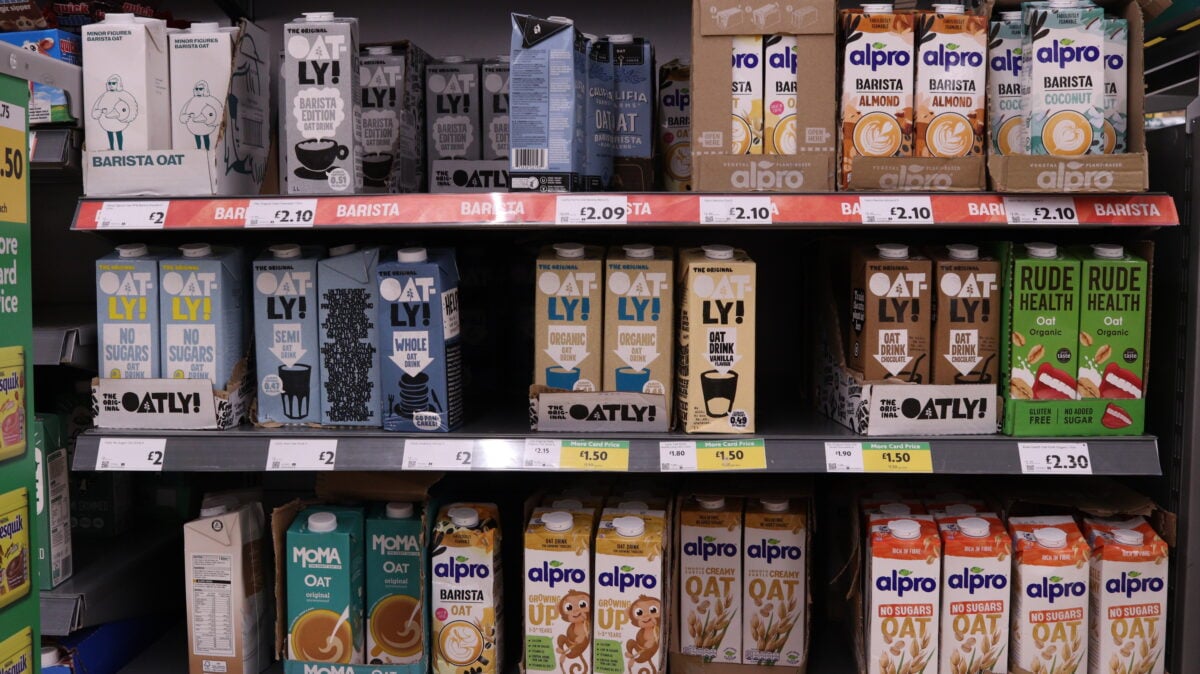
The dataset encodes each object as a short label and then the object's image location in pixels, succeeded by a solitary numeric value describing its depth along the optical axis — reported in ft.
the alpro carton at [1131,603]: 5.48
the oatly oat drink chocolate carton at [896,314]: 5.56
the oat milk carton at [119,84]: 5.70
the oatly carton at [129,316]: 5.80
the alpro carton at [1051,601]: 5.47
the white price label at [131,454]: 5.57
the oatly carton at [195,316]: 5.77
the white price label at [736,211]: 5.16
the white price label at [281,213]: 5.32
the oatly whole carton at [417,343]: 5.60
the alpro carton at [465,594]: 5.67
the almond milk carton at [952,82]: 5.47
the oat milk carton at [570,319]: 5.65
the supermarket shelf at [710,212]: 5.16
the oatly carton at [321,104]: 5.65
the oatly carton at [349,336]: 5.74
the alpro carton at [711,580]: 5.89
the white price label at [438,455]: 5.47
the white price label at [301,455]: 5.51
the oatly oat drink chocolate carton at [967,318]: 5.57
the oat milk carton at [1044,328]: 5.46
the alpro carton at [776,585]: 5.86
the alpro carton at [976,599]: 5.50
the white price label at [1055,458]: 5.32
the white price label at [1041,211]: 5.16
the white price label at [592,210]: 5.20
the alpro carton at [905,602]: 5.51
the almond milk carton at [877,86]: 5.48
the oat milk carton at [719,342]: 5.51
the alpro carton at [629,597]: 5.57
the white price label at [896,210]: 5.13
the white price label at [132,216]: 5.41
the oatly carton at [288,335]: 5.84
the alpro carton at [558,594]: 5.62
